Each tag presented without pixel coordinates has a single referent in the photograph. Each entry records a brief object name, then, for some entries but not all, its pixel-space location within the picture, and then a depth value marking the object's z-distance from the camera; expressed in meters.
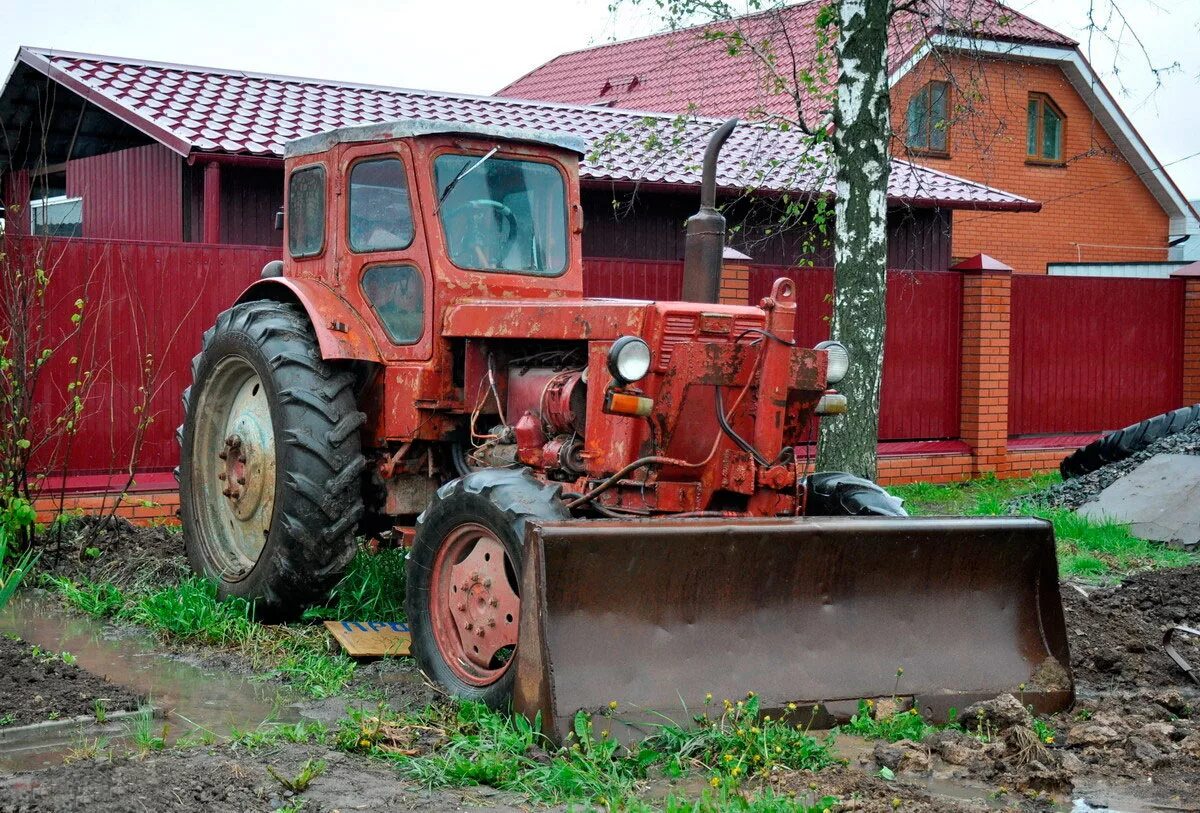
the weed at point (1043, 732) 4.63
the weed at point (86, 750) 4.47
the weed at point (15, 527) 7.36
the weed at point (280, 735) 4.62
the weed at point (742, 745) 4.38
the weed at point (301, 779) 4.15
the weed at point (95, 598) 6.99
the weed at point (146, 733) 4.60
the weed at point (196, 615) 6.35
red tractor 4.81
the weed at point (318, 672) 5.53
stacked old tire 12.03
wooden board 5.95
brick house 21.20
